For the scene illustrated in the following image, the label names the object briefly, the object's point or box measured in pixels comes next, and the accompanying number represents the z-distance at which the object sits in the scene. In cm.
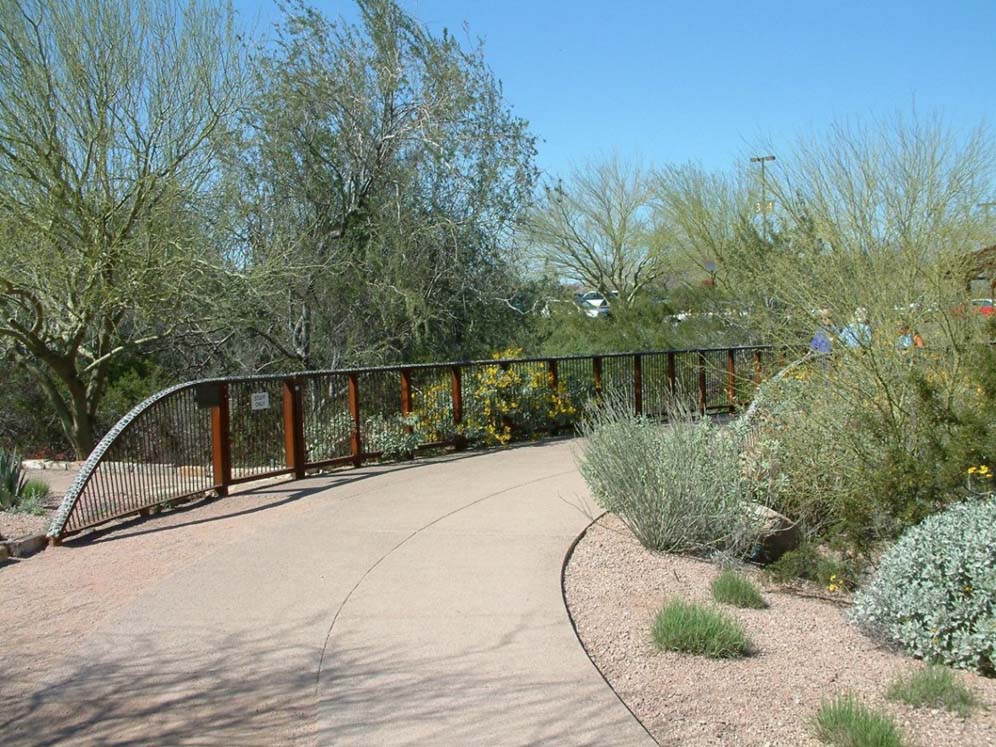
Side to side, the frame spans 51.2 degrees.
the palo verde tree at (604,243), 3891
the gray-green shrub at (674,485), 881
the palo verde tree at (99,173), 1411
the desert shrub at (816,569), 854
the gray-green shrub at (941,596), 653
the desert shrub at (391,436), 1369
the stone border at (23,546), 875
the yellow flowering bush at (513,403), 1535
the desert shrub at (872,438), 879
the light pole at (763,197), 1463
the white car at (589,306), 3334
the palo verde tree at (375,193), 1836
